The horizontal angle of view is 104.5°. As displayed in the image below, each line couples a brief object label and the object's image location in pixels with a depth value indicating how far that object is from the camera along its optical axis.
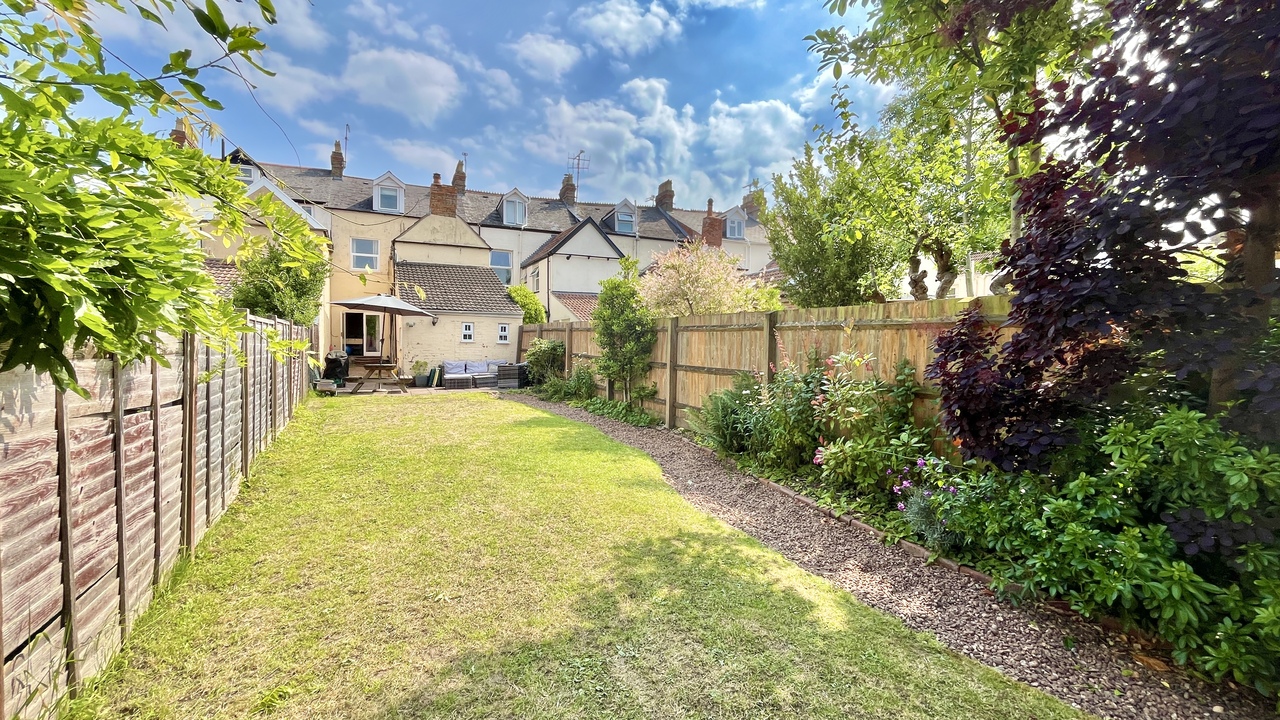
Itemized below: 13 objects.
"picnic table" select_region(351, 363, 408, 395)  13.55
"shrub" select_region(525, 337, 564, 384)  14.44
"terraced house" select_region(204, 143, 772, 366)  19.34
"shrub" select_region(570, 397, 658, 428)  9.77
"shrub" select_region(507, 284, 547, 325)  21.75
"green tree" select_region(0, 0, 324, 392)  1.10
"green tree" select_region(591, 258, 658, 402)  10.20
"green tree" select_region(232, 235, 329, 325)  9.68
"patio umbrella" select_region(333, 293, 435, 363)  13.84
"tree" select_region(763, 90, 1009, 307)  7.26
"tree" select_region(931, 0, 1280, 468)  2.40
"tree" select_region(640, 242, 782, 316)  12.08
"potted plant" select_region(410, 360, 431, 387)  17.55
